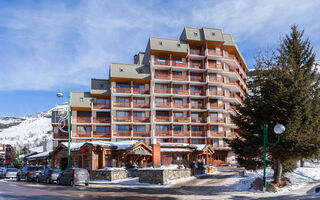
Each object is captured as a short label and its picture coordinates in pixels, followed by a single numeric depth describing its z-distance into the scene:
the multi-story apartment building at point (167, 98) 58.19
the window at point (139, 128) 59.09
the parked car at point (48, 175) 29.92
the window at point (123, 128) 58.31
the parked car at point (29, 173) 33.00
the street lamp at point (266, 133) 18.30
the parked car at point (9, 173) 39.91
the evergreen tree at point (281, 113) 20.41
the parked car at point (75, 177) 26.30
